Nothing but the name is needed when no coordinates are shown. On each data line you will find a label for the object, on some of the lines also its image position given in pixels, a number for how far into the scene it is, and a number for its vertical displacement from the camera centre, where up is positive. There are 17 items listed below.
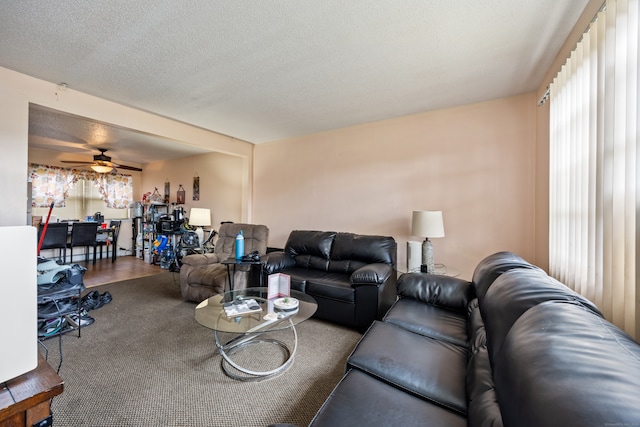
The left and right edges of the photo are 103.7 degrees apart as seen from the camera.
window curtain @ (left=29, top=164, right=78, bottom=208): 5.21 +0.61
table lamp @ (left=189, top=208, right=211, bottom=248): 4.77 -0.08
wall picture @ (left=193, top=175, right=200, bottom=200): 5.76 +0.59
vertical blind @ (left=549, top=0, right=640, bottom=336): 1.12 +0.27
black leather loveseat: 2.46 -0.68
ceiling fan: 4.91 +0.97
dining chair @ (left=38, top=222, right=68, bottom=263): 4.54 -0.46
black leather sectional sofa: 0.54 -0.49
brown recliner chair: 3.04 -0.74
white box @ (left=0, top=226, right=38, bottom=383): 0.61 -0.23
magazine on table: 1.95 -0.76
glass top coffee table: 1.79 -0.80
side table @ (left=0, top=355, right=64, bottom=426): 0.61 -0.47
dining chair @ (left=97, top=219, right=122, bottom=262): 5.72 -0.60
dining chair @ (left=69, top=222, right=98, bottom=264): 4.92 -0.45
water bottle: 3.00 -0.41
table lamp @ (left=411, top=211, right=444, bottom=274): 2.68 -0.16
